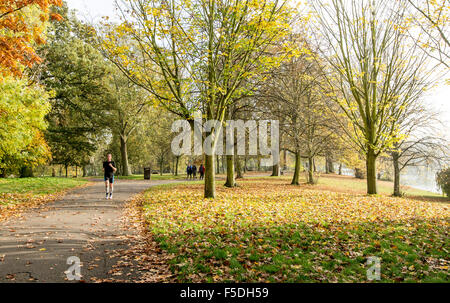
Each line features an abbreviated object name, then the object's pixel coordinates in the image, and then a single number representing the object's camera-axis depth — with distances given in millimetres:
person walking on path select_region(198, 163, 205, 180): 25000
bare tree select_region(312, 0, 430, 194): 13734
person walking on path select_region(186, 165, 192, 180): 26312
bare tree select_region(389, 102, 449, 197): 16825
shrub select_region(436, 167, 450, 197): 20859
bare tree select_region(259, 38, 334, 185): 17812
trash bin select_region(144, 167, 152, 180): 25825
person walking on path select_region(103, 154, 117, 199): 11945
